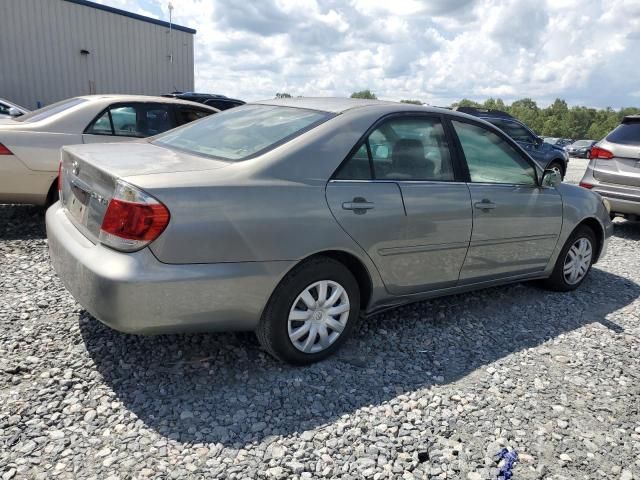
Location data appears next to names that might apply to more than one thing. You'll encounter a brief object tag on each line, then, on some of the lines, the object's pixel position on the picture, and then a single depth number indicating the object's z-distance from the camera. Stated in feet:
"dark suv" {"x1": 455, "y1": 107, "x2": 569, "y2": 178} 39.47
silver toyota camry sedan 8.11
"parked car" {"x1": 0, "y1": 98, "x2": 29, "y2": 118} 34.03
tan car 16.15
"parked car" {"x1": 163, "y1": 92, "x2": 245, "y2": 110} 40.81
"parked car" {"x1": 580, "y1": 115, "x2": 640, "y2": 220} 22.63
